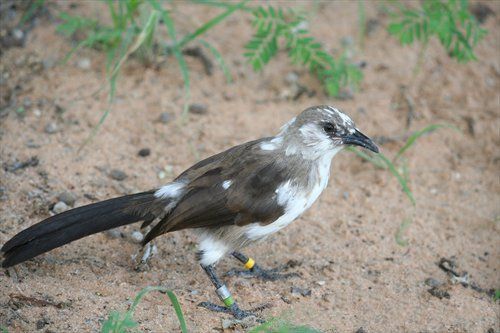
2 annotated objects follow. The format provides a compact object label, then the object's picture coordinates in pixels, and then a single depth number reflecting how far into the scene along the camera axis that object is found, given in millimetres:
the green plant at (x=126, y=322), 6234
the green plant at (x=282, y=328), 6531
